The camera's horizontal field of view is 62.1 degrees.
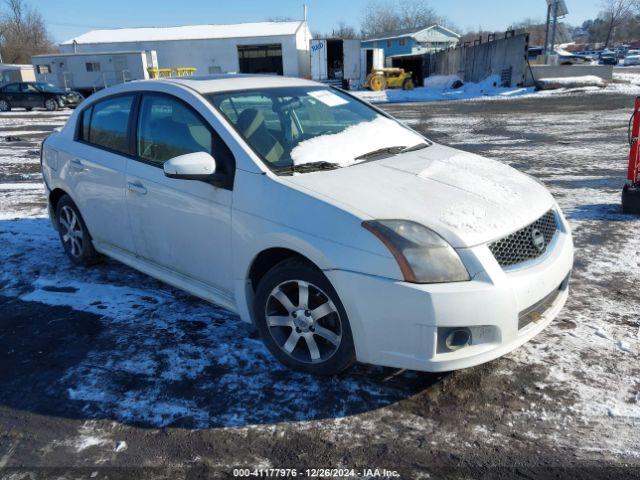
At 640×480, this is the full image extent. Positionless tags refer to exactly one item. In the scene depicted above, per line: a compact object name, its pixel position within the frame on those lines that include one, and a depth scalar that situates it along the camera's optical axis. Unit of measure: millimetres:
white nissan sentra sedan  2662
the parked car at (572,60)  37025
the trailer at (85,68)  35625
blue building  61188
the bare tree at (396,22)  106188
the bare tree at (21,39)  77625
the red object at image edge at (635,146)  5992
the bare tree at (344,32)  106369
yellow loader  35688
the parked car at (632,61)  57250
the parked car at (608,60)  56375
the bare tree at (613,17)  93625
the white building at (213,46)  48750
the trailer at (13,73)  49656
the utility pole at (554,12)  29534
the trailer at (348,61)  39906
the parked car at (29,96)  26312
